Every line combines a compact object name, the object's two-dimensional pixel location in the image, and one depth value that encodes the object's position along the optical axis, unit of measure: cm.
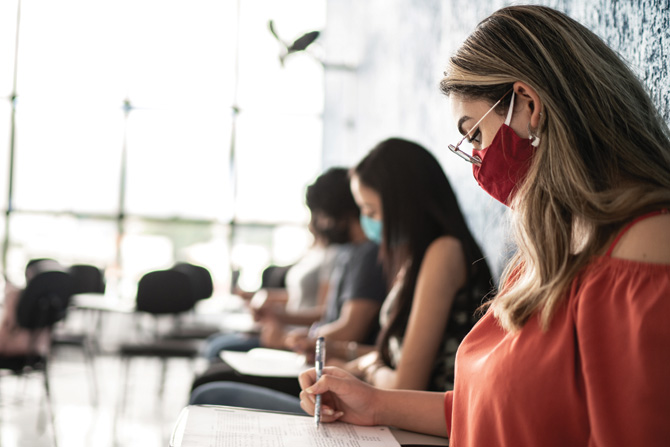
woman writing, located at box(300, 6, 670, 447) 76
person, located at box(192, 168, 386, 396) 249
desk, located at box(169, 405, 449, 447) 98
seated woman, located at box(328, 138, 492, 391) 161
